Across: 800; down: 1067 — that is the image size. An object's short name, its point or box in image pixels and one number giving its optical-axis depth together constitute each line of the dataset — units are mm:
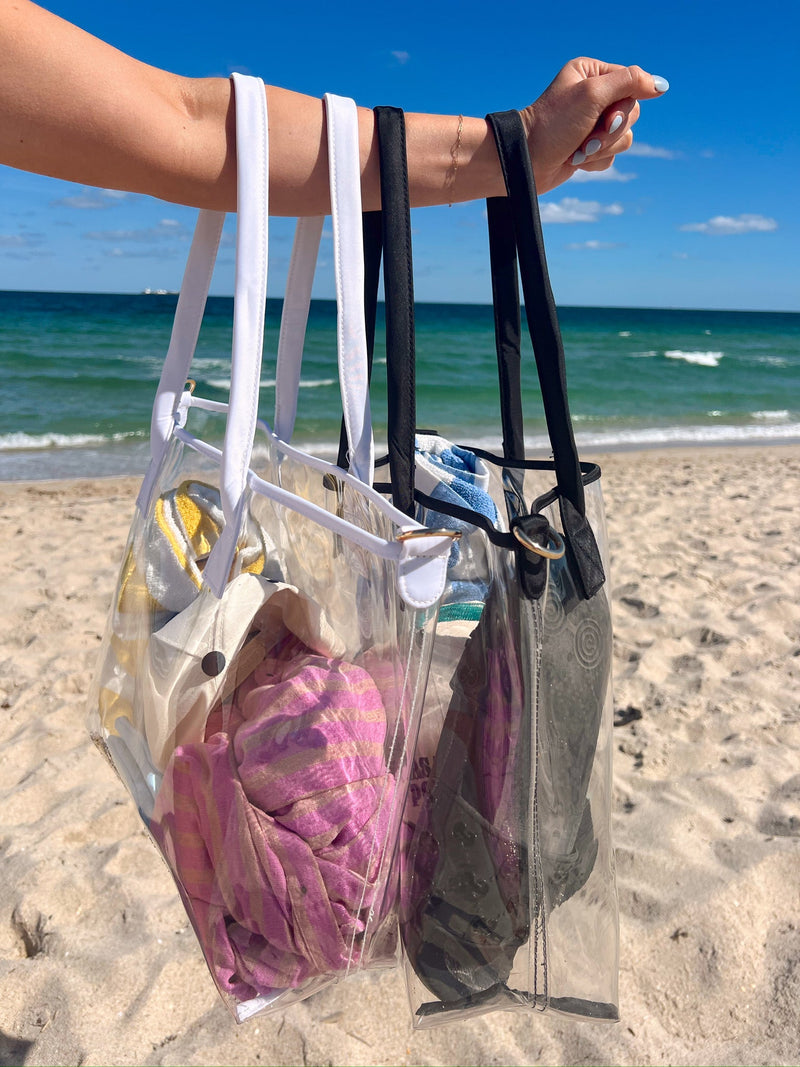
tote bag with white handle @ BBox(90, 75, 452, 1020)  901
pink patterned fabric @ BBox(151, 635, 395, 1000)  926
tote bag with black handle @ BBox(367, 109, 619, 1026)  927
